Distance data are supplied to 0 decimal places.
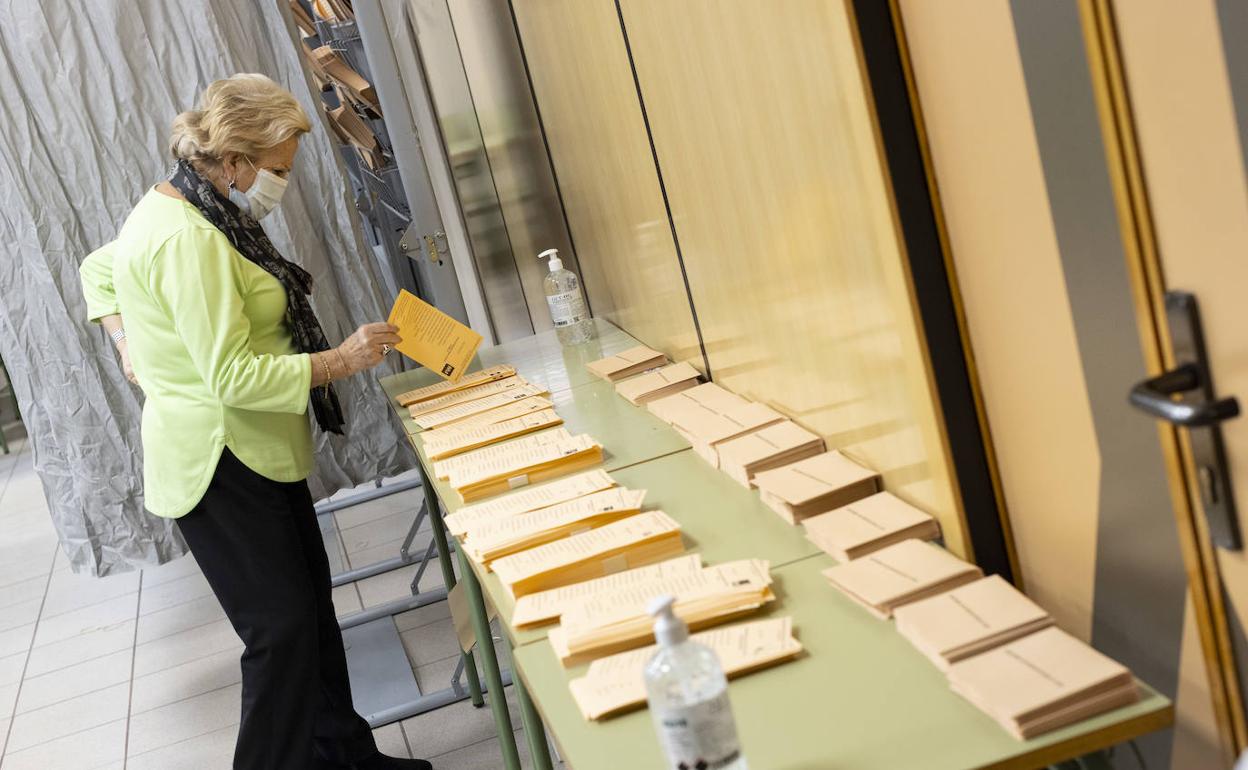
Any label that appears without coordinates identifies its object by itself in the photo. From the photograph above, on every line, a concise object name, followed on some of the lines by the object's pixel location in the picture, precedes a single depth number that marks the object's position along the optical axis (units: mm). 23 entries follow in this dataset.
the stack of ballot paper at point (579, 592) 1652
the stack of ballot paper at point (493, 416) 2707
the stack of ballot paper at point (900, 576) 1475
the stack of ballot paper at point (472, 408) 2828
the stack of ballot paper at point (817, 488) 1811
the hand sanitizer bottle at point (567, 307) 3371
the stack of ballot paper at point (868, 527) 1640
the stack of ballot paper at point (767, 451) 2018
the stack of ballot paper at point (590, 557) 1761
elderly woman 2383
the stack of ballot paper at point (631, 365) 2934
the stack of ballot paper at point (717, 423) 2178
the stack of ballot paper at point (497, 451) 2426
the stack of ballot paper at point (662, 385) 2660
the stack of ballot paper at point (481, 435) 2562
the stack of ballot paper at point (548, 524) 1911
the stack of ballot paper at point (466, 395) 3008
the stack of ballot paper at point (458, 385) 3131
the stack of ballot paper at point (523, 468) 2271
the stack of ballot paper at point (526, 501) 2066
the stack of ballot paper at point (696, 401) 2395
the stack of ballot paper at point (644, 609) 1507
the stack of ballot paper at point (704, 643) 1375
